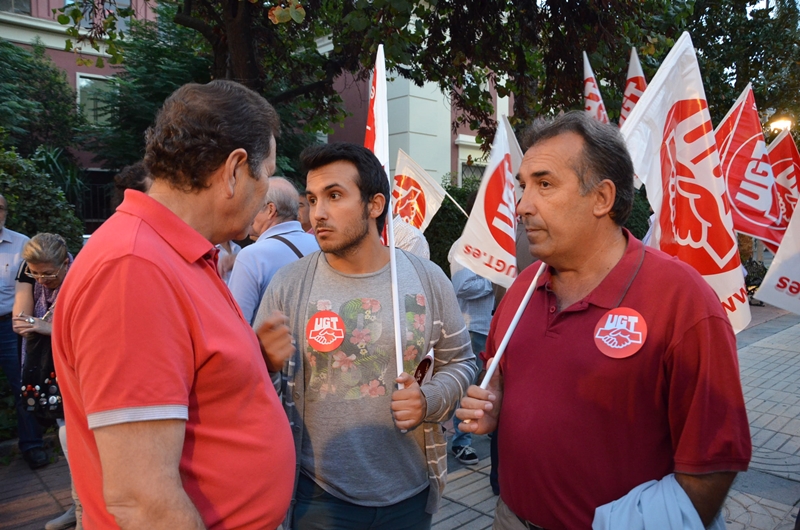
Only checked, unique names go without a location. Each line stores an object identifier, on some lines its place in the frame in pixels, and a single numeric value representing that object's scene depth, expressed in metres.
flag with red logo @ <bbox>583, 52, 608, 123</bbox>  3.82
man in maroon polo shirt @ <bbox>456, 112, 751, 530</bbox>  1.53
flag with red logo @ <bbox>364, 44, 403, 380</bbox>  2.87
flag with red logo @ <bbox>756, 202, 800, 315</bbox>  3.39
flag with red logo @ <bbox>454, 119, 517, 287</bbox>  3.65
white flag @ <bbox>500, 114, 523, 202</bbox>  3.99
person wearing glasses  3.90
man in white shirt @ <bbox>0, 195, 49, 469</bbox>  4.86
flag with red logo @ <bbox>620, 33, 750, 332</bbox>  2.71
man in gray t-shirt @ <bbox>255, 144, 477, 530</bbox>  2.19
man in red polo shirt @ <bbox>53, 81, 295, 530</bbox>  1.16
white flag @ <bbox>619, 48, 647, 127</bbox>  4.18
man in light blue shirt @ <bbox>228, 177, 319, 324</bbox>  2.92
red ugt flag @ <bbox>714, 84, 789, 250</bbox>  4.04
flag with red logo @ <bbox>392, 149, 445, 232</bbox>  6.38
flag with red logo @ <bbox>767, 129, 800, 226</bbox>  4.73
